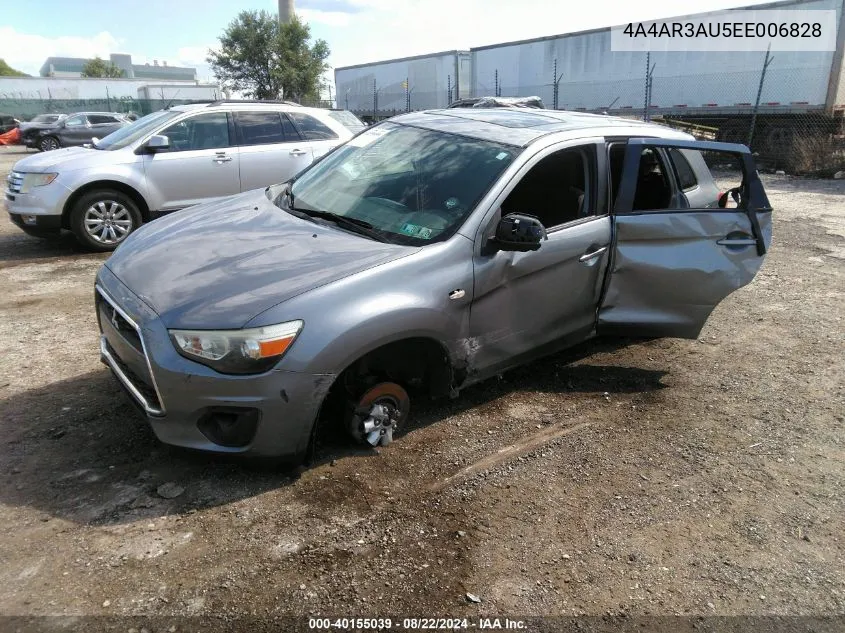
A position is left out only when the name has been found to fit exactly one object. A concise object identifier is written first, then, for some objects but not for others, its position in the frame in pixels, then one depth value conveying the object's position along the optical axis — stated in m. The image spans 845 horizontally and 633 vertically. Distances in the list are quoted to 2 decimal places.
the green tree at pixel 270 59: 39.94
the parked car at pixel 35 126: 25.55
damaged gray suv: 2.81
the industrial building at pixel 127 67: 123.30
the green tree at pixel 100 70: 90.06
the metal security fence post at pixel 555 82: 21.31
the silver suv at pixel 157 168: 7.24
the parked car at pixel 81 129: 23.08
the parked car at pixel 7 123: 31.91
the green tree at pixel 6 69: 103.86
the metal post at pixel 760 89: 16.36
